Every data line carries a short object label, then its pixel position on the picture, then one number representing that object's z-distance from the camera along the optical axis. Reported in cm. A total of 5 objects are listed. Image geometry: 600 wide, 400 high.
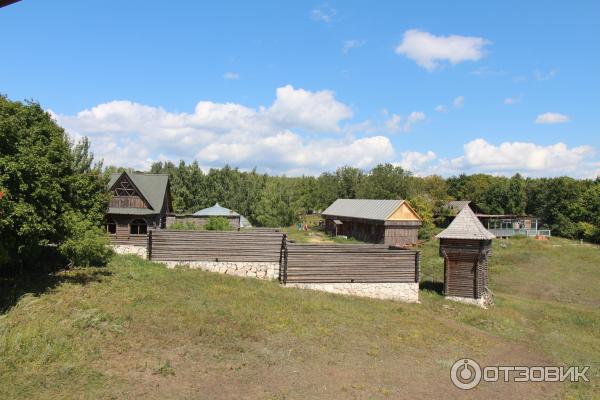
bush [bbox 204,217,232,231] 3376
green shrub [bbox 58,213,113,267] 1952
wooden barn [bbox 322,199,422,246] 5056
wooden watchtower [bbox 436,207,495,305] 2950
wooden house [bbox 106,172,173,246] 3497
